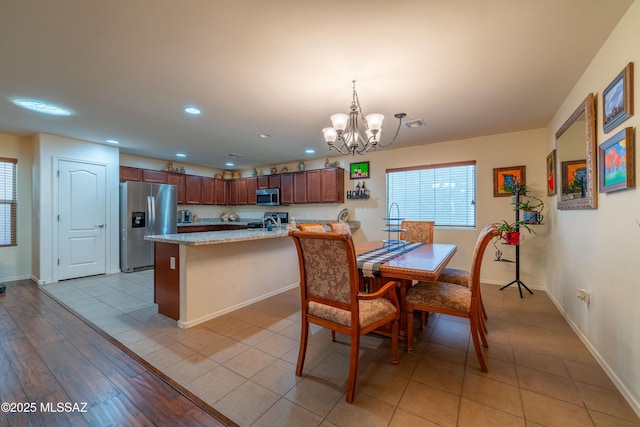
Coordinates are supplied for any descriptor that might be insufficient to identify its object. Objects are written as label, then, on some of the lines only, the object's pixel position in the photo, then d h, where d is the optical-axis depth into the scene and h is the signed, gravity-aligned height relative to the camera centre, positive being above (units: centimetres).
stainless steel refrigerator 486 -10
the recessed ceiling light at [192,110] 298 +121
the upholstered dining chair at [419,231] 352 -25
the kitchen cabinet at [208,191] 651 +56
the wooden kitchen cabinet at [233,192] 693 +56
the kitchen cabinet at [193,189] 619 +58
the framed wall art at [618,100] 155 +73
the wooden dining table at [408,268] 179 -40
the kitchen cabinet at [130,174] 509 +79
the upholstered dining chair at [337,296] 156 -54
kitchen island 261 -68
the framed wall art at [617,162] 155 +33
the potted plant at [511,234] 334 -28
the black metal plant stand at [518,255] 359 -61
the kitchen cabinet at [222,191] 686 +58
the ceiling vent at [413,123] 340 +120
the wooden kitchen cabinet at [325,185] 532 +58
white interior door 424 -10
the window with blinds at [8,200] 411 +22
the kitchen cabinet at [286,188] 590 +56
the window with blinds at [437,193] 432 +36
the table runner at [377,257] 195 -39
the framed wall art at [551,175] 313 +48
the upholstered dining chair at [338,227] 307 -18
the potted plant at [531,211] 355 +2
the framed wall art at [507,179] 387 +50
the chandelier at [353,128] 239 +83
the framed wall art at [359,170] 517 +87
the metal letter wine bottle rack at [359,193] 515 +41
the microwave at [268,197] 605 +39
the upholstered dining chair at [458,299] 187 -67
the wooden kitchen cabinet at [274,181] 611 +76
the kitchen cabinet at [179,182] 587 +71
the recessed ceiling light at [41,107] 281 +122
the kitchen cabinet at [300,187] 568 +57
